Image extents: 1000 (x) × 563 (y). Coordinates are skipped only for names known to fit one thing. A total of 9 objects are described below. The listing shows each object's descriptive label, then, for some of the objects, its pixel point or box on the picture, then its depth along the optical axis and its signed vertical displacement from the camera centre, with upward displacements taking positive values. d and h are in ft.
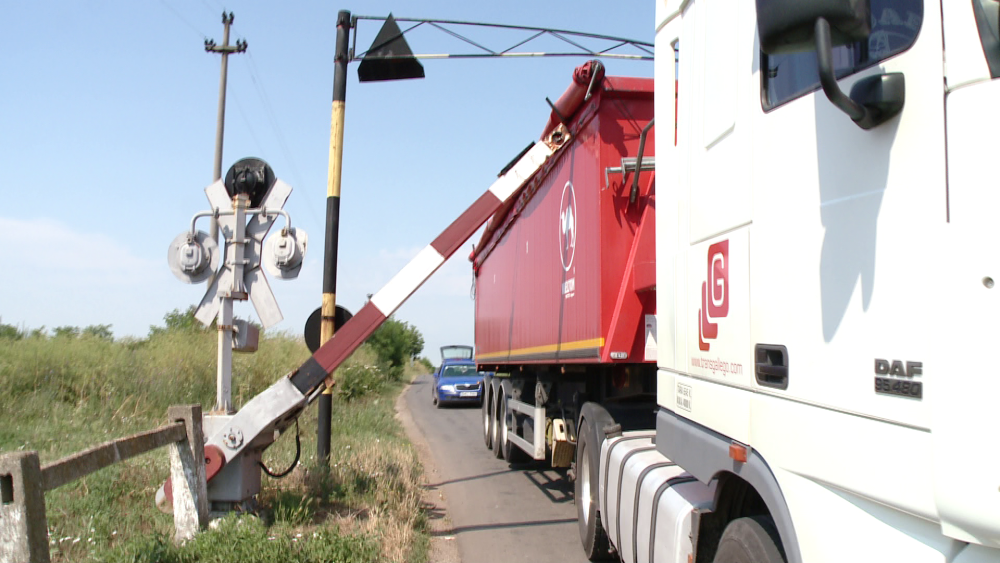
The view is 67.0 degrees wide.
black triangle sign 28.96 +10.36
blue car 80.12 -5.93
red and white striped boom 20.90 +1.73
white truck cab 5.78 +0.53
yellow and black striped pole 27.89 +4.79
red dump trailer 18.26 +1.79
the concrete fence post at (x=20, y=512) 11.21 -2.78
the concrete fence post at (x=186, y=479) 18.28 -3.69
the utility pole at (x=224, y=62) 65.31 +24.32
